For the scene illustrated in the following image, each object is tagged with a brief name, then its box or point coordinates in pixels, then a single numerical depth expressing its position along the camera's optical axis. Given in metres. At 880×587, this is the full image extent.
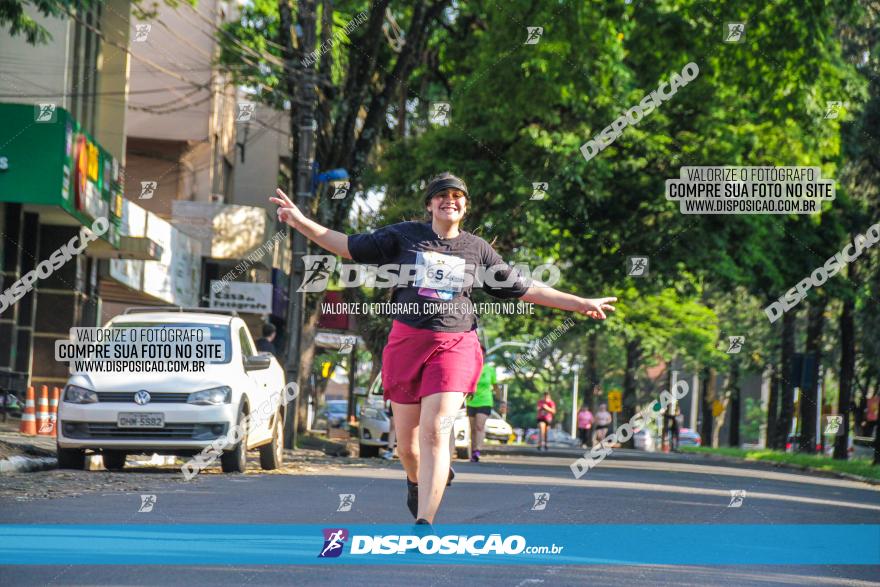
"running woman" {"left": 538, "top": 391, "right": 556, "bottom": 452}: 37.78
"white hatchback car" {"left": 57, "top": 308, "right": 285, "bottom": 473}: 15.27
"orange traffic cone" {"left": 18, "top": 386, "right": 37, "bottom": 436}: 21.29
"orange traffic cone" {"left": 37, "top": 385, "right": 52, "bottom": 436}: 21.62
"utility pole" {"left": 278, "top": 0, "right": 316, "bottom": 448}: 23.45
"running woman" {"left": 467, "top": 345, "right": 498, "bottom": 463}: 23.25
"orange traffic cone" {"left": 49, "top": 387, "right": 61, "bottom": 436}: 22.36
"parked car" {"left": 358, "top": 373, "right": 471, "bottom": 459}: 23.78
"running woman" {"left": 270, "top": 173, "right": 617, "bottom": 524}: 7.93
